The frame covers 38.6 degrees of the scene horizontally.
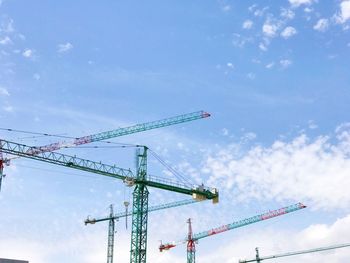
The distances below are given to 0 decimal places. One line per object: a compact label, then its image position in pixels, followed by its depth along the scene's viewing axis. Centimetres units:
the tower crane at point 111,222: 14790
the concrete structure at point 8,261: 9288
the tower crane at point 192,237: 16674
